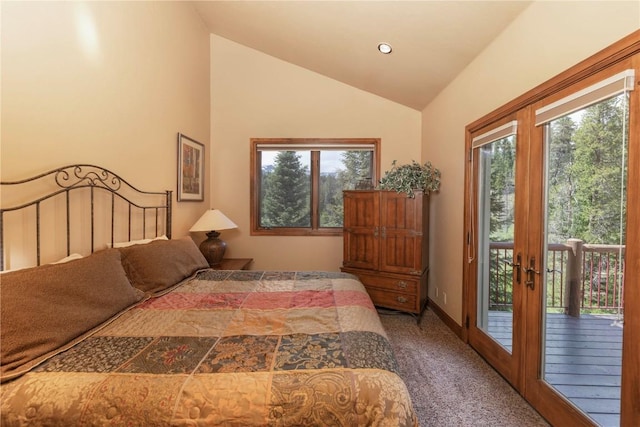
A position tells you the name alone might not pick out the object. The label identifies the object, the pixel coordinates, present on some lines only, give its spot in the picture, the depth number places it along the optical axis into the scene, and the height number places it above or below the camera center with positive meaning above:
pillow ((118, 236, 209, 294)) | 2.04 -0.41
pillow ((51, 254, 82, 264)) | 1.78 -0.31
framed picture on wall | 3.24 +0.45
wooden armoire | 3.27 -0.38
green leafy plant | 3.30 +0.37
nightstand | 3.41 -0.67
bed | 0.99 -0.60
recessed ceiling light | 2.83 +1.59
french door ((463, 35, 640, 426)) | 1.35 -0.21
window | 4.19 +0.35
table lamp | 3.34 -0.28
